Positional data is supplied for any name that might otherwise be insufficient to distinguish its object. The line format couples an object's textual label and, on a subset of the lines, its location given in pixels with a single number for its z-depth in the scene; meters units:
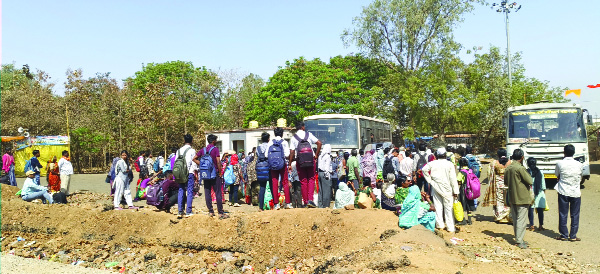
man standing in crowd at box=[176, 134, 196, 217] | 9.56
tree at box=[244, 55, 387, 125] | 34.09
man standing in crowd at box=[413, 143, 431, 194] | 11.13
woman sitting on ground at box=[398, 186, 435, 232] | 7.58
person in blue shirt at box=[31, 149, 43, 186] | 13.29
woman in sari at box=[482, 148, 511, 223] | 9.19
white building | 24.68
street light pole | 30.88
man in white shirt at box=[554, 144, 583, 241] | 7.89
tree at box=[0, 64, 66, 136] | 28.67
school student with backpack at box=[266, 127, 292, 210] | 9.11
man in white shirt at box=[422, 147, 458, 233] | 8.15
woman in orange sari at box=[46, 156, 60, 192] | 13.57
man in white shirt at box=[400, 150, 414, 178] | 11.56
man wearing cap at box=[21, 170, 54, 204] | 12.71
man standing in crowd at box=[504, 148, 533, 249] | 7.55
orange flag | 21.56
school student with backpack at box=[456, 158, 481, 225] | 9.31
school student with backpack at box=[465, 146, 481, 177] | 12.50
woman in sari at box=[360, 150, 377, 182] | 11.88
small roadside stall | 25.50
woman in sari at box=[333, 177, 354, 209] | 9.51
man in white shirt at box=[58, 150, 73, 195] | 12.84
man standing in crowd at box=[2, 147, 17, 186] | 15.03
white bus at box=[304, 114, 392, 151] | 19.17
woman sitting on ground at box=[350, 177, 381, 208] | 9.74
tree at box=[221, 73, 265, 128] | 43.78
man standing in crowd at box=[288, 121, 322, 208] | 9.05
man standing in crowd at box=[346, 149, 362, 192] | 11.48
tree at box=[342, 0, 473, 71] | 32.19
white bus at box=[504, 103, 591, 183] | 14.62
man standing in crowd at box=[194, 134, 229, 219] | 9.07
